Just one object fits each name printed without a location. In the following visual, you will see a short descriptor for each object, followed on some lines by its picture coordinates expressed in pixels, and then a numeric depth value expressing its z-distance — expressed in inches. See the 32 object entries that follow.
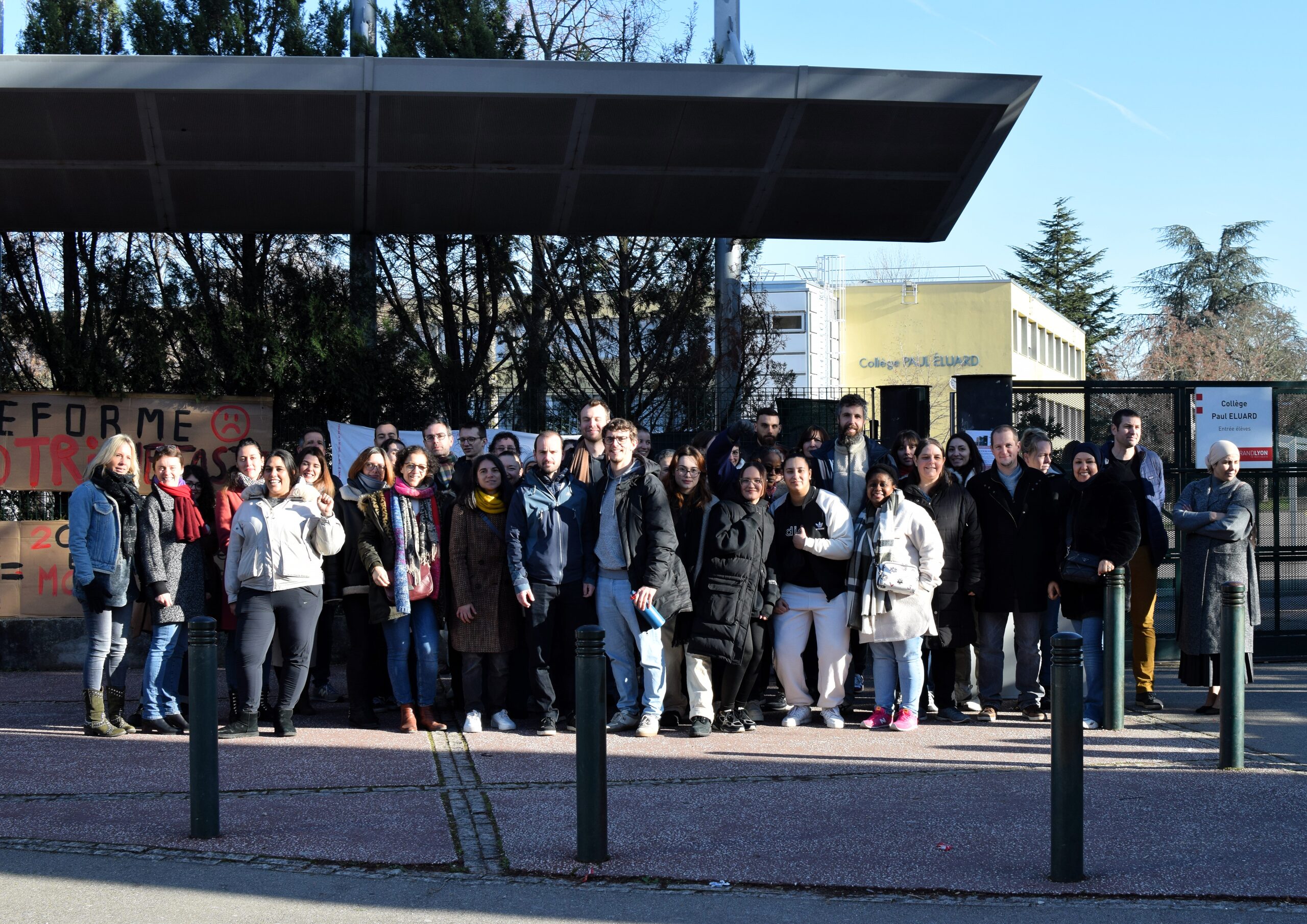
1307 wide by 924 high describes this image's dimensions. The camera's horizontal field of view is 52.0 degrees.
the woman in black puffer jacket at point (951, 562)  359.3
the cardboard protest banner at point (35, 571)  454.3
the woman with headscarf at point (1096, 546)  348.2
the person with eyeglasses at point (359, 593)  351.9
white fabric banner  468.1
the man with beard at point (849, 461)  380.2
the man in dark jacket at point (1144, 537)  377.7
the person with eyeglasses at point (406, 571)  343.9
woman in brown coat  347.6
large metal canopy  423.5
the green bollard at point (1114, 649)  338.6
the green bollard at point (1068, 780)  207.9
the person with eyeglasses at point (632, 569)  335.9
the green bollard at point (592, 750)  216.8
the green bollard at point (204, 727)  230.8
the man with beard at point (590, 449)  360.5
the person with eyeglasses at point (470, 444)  395.9
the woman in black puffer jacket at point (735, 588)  339.6
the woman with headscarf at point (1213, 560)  365.4
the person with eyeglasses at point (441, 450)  383.9
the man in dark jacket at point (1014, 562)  358.9
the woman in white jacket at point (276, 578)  329.4
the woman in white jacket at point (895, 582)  345.4
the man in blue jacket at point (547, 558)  342.6
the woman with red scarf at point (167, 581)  336.8
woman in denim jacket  331.6
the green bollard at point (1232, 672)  283.4
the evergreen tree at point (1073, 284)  3038.9
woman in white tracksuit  352.8
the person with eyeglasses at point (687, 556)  343.3
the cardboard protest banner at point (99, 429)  466.0
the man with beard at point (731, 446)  376.2
